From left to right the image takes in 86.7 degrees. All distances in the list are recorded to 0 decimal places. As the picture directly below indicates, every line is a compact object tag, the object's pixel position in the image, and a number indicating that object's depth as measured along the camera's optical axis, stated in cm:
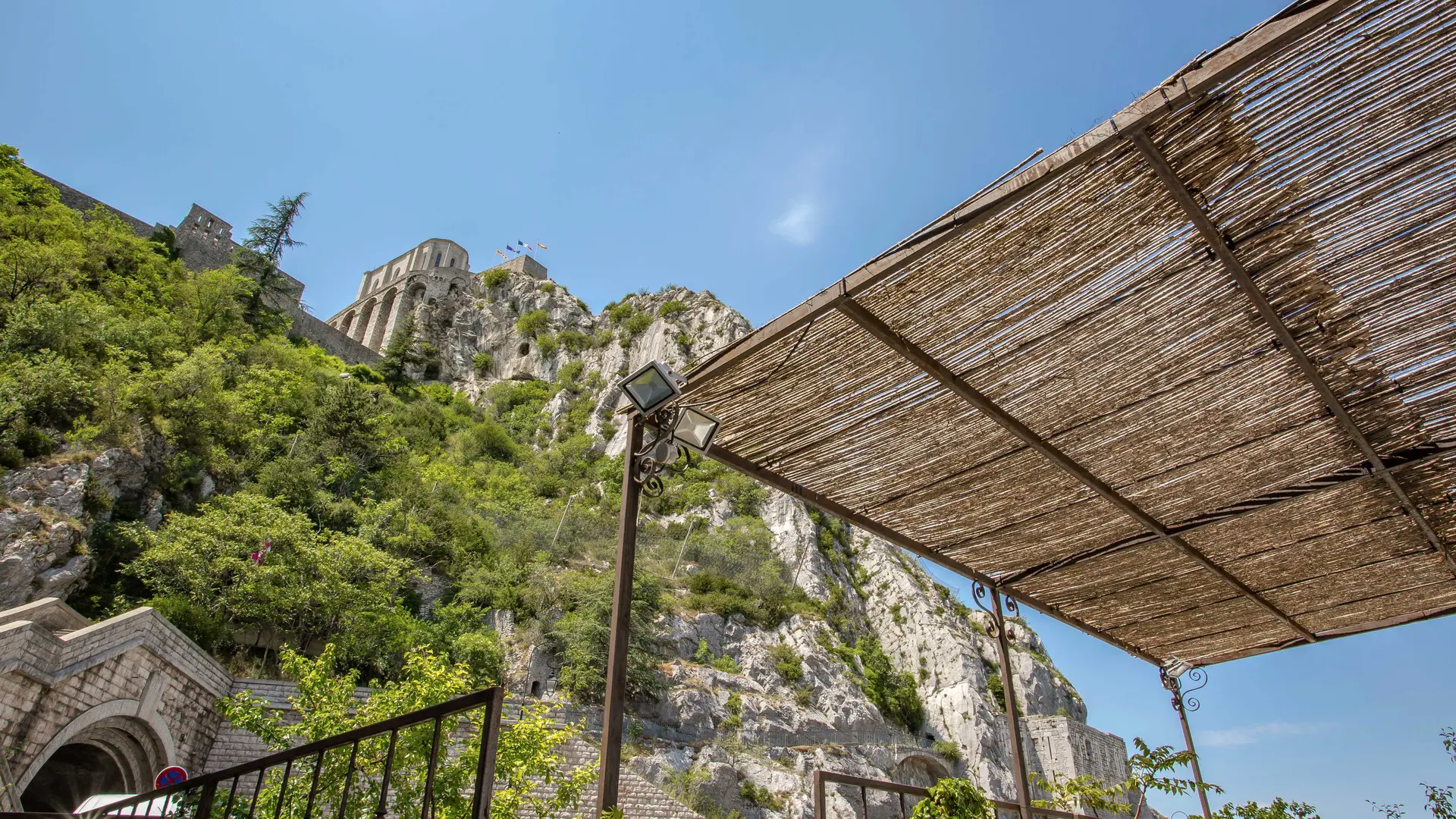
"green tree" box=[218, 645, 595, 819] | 688
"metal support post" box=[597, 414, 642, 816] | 255
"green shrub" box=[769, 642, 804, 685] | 2045
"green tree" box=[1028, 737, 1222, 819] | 439
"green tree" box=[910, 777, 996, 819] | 354
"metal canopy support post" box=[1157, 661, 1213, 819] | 658
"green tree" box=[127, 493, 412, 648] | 1274
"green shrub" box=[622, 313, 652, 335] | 3691
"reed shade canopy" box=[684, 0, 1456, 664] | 241
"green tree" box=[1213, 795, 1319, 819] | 562
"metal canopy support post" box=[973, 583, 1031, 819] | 439
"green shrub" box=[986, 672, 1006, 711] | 2395
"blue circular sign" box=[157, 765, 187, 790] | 838
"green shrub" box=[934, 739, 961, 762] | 2134
